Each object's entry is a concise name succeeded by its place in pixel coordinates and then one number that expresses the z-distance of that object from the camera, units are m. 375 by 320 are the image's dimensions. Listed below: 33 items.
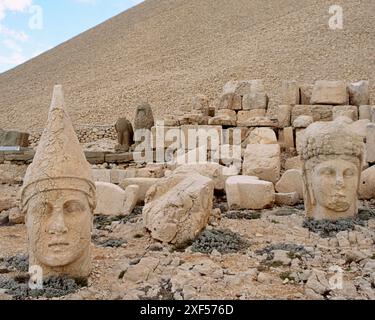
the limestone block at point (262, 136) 11.07
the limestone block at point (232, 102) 13.43
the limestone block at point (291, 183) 8.70
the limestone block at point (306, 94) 12.59
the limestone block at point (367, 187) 8.44
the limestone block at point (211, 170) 8.56
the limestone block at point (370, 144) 9.48
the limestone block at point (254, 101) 13.15
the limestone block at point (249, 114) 13.02
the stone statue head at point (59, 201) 4.57
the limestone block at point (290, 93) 12.31
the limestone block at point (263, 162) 9.29
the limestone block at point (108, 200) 8.10
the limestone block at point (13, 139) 14.13
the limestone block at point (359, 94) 12.09
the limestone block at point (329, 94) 11.95
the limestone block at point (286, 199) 8.25
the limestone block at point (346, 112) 11.63
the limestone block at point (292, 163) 10.28
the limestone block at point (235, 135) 11.87
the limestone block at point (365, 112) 11.66
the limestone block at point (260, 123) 11.80
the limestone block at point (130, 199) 8.09
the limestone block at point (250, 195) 7.98
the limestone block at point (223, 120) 12.13
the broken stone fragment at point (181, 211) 6.21
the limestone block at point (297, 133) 10.73
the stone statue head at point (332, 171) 6.72
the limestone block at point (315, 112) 11.81
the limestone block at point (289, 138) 11.47
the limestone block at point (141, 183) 8.65
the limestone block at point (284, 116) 11.84
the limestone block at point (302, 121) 11.20
